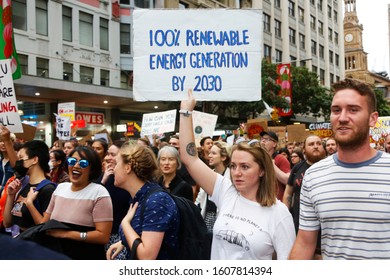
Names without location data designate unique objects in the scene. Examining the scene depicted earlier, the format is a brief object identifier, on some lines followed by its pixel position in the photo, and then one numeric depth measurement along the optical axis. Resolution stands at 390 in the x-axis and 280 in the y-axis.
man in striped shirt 2.15
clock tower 57.10
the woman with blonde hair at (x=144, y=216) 2.60
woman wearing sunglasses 3.43
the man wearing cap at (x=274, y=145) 6.92
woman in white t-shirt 2.58
